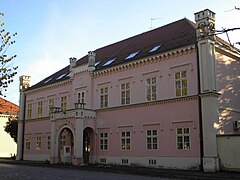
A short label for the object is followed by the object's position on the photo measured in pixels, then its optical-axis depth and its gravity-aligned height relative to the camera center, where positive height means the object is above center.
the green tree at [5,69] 12.93 +2.80
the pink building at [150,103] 22.22 +2.90
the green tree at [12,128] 43.41 +1.67
